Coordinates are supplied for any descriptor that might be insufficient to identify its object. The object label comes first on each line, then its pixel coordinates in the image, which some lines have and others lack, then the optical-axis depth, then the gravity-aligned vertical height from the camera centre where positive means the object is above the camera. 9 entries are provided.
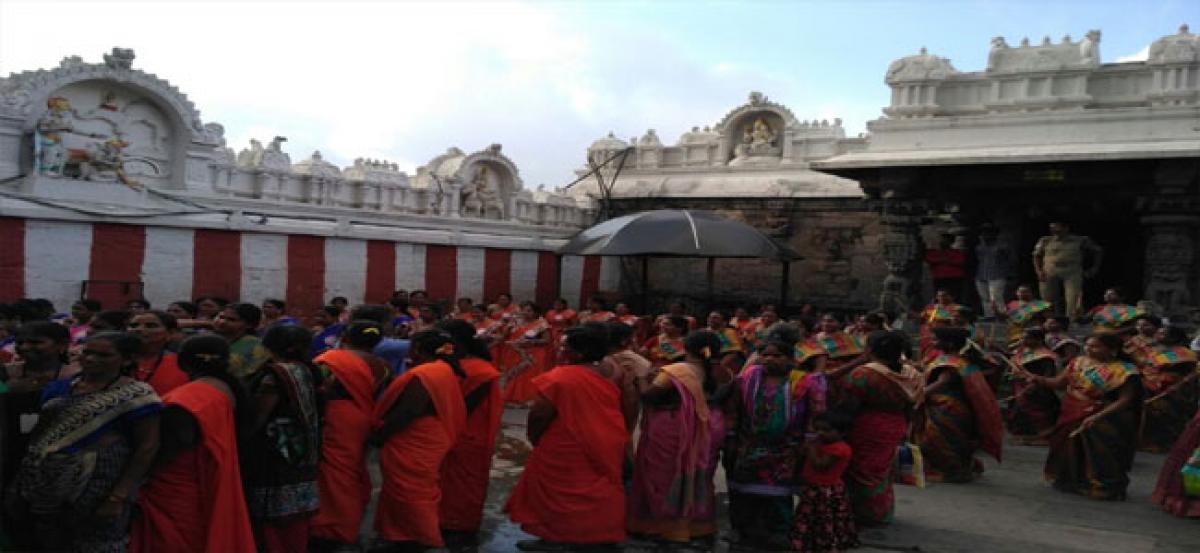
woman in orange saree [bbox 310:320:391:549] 4.33 -0.92
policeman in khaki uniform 10.67 +0.38
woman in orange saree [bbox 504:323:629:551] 4.60 -0.97
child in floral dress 4.55 -1.12
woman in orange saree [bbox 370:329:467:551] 4.40 -0.93
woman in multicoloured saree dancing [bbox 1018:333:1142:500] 6.09 -0.88
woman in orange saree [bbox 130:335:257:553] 3.45 -0.90
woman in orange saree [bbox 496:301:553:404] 9.86 -1.00
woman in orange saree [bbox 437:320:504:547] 4.78 -1.04
